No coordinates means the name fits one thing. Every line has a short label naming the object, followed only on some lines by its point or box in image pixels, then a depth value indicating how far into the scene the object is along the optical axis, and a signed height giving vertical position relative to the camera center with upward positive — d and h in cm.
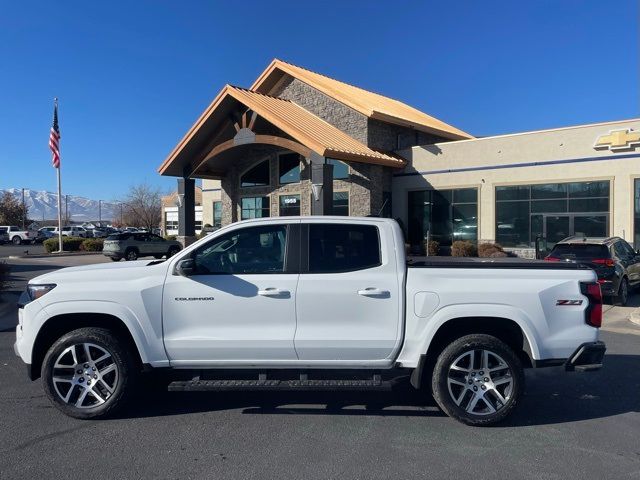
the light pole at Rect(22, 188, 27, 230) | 7256 +216
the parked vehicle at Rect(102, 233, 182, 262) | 2664 -85
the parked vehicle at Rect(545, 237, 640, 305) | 1158 -72
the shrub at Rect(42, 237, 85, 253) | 3334 -87
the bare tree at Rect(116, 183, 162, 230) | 7329 +294
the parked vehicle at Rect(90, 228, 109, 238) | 6164 -23
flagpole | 3240 +111
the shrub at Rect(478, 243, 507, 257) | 2212 -91
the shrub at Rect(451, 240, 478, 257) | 2238 -90
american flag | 2972 +493
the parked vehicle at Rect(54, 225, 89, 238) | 5841 -9
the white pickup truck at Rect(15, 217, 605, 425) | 470 -85
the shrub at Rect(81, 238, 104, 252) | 3409 -96
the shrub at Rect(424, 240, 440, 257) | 2422 -90
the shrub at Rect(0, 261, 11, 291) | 1171 -98
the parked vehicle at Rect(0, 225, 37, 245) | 5019 -53
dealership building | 2034 +270
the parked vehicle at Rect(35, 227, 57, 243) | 5216 -29
